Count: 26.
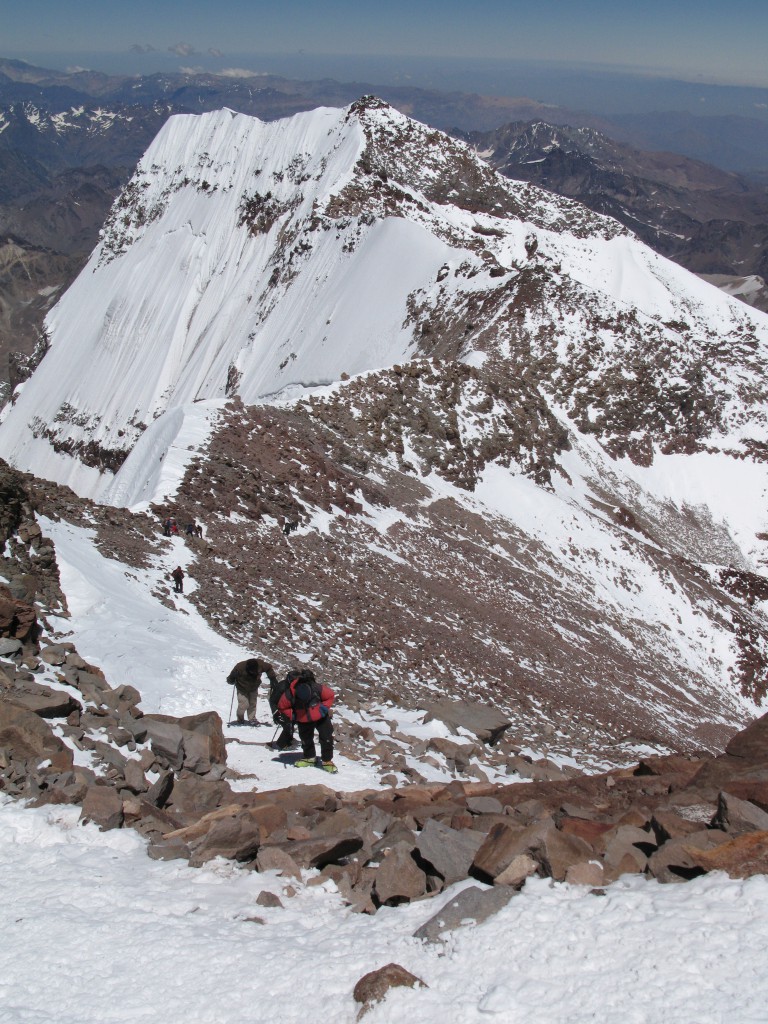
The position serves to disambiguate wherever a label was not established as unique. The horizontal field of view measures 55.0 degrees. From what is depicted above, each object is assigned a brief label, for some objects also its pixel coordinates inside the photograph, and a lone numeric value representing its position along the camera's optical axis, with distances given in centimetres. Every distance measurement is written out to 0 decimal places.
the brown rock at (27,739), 665
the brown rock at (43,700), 766
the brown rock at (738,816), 523
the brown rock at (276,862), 573
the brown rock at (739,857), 484
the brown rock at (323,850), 580
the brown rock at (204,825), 624
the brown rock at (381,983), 428
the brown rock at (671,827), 539
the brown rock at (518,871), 509
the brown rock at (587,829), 562
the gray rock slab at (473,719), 1217
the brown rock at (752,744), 745
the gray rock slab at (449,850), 545
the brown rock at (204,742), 808
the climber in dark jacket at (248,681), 1041
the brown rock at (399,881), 529
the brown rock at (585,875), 502
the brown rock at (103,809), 615
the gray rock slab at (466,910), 477
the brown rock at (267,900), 538
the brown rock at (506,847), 518
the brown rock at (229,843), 591
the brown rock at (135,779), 695
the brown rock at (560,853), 509
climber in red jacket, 916
